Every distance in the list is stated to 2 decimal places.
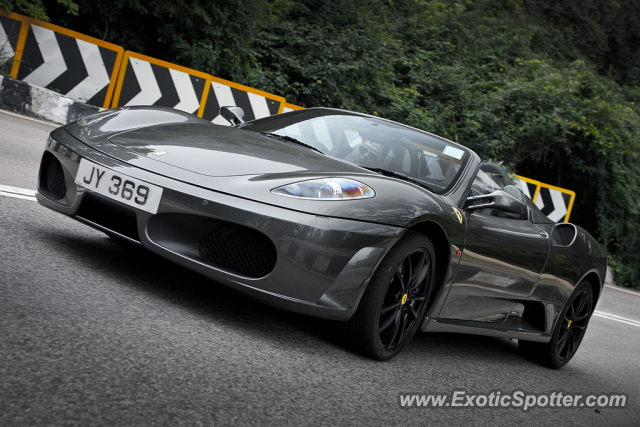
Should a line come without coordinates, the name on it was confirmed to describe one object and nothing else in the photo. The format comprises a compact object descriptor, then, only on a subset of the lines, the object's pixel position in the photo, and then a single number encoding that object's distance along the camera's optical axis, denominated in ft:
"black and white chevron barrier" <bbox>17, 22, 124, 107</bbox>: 30.55
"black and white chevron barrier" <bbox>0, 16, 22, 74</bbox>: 29.63
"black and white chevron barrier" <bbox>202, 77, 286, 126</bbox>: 34.35
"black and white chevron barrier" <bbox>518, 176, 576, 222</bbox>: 40.70
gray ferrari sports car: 9.37
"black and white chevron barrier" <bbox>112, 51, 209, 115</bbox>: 32.32
